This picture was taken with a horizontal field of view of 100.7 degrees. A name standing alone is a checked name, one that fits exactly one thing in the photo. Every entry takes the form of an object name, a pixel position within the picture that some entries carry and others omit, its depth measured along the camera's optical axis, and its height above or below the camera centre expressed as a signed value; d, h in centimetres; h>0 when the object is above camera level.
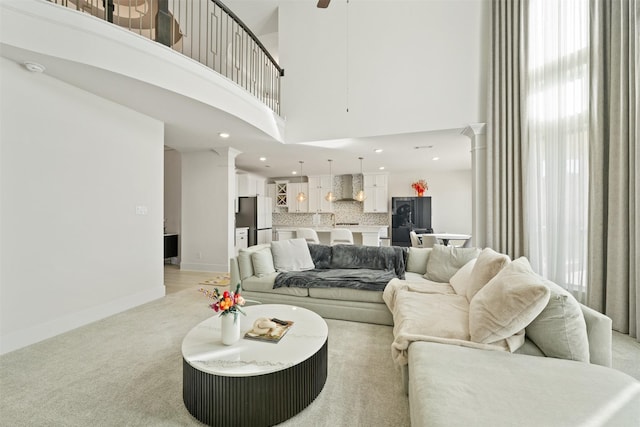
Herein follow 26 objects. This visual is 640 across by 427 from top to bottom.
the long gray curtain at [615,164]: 251 +49
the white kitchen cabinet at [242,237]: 647 -61
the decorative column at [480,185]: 406 +43
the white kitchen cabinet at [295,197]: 836 +51
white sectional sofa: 102 -76
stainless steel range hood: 825 +81
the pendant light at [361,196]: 727 +47
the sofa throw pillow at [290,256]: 358 -60
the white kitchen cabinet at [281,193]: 868 +65
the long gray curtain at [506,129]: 360 +119
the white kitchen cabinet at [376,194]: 768 +56
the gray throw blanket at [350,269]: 304 -75
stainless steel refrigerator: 711 -9
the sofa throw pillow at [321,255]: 382 -62
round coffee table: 141 -92
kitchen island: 677 -57
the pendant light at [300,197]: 764 +46
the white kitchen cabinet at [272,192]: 884 +70
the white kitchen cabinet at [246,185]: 725 +77
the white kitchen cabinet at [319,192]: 816 +65
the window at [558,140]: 299 +89
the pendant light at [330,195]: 743 +50
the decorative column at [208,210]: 548 +6
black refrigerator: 754 -14
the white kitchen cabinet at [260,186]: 786 +83
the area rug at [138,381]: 155 -120
